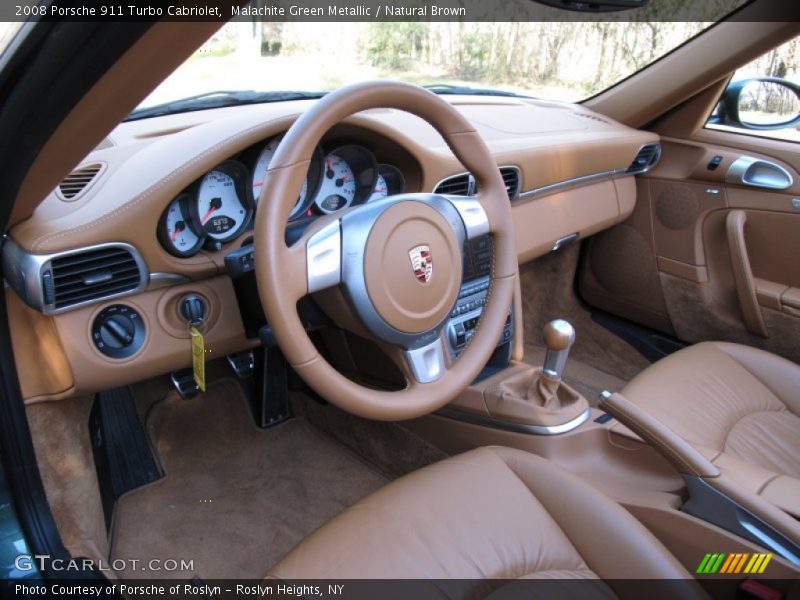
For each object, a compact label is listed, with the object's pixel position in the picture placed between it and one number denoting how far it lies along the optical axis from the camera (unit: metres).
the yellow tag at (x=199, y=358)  1.55
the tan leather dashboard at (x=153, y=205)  1.36
